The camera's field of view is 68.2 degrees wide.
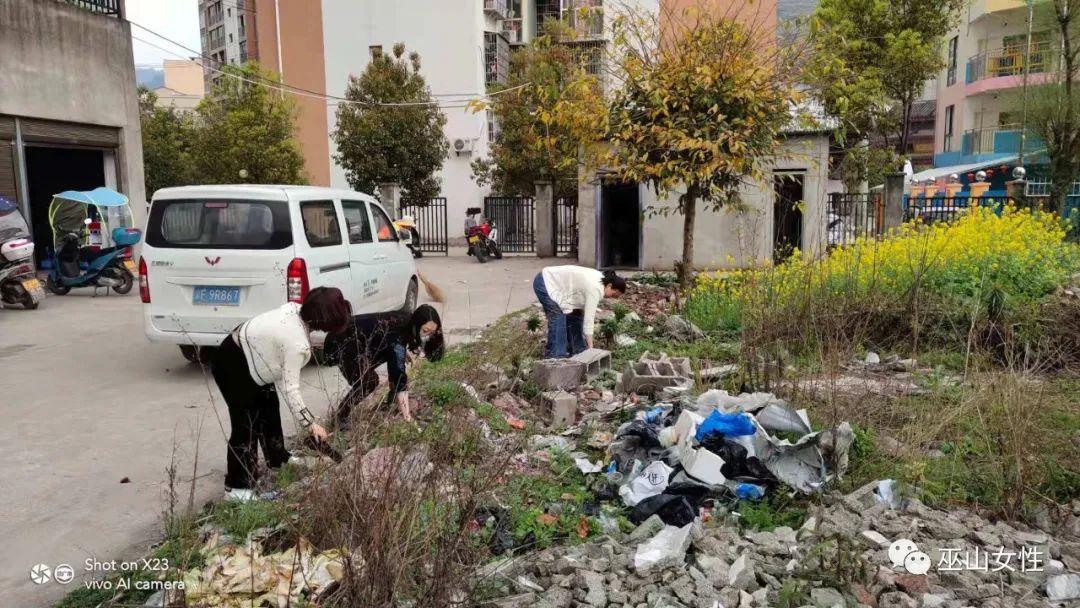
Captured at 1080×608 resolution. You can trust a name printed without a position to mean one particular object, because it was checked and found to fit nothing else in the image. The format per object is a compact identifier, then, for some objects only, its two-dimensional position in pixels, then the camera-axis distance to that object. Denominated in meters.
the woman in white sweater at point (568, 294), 7.30
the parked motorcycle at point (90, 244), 13.27
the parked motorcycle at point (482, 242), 20.80
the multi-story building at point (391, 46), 32.97
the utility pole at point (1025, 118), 22.32
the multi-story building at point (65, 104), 13.42
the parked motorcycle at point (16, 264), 11.70
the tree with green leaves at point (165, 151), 32.16
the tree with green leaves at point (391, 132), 23.78
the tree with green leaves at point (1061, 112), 20.00
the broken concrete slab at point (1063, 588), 3.29
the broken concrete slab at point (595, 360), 7.02
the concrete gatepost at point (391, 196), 22.52
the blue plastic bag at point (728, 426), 4.54
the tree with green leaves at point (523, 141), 24.36
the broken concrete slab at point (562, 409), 5.91
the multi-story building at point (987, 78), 31.52
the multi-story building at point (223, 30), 59.96
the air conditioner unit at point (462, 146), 32.81
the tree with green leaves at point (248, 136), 25.25
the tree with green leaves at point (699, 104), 10.83
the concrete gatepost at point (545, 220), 21.20
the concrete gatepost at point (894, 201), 17.00
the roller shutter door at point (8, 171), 13.60
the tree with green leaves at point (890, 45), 17.93
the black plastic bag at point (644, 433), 4.82
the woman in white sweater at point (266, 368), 4.18
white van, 7.29
